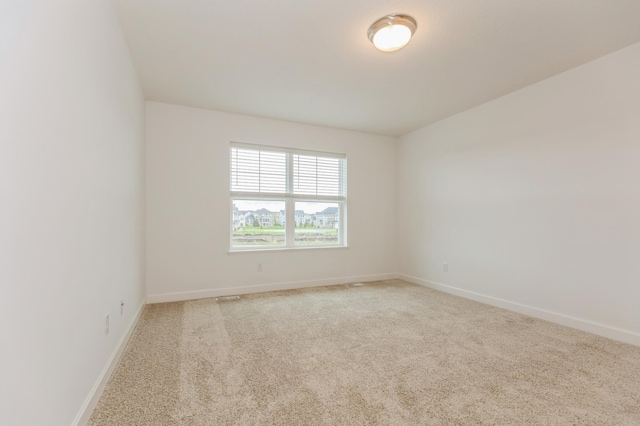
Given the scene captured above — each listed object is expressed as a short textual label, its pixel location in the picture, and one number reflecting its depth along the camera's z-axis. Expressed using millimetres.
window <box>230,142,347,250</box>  4199
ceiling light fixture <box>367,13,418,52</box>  2141
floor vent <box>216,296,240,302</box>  3738
